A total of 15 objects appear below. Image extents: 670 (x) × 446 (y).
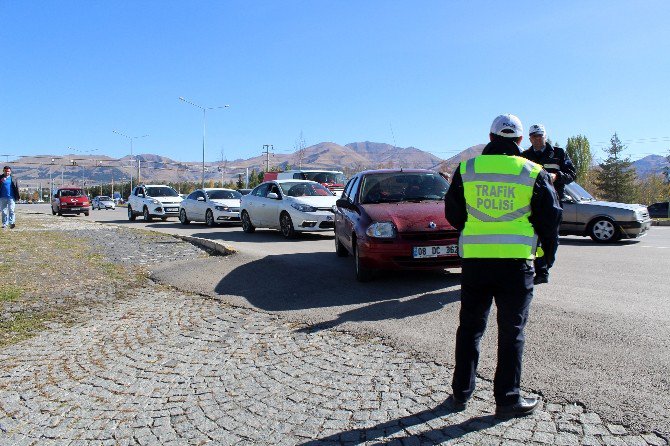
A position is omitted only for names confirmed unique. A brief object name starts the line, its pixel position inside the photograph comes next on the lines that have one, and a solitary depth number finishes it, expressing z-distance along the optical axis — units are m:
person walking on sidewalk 17.55
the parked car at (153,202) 25.34
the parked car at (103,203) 59.11
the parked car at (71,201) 35.56
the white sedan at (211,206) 20.39
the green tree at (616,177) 72.69
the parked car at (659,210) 46.17
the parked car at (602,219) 12.88
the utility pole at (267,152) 84.54
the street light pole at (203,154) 60.01
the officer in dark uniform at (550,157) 7.12
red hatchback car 6.84
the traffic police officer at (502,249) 3.35
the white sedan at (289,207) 14.48
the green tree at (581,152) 74.84
